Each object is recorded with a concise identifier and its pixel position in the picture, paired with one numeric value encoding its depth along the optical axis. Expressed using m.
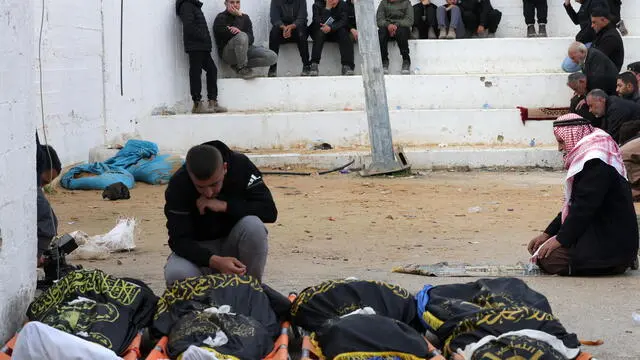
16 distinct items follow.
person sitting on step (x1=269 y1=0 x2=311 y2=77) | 16.94
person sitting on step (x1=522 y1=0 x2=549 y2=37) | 17.66
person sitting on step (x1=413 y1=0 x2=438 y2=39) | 17.58
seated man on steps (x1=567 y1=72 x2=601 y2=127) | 12.70
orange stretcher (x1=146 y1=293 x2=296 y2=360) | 4.51
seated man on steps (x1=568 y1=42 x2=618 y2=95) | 12.84
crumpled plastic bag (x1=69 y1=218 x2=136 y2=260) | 7.67
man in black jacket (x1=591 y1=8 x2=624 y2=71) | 13.87
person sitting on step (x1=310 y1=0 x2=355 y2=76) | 16.70
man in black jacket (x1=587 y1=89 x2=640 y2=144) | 11.45
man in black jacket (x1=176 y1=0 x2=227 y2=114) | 15.26
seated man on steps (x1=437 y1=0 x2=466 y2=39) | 17.52
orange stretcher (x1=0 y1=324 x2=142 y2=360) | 4.54
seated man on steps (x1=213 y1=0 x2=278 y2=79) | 16.09
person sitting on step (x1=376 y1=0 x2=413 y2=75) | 16.62
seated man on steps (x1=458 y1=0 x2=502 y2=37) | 17.75
